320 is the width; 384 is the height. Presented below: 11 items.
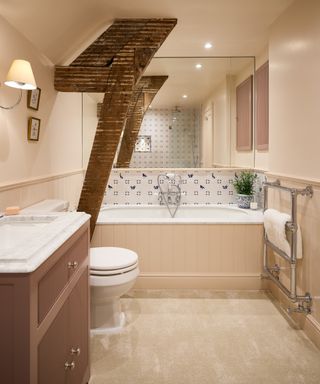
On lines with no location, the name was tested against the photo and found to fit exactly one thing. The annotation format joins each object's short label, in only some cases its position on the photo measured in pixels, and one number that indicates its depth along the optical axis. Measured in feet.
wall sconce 6.08
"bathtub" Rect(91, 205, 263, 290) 10.05
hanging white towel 7.88
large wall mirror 12.72
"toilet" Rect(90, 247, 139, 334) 7.07
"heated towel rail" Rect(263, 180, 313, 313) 7.38
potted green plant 12.04
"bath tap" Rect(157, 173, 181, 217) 12.75
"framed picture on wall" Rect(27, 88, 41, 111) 7.86
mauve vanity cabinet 3.14
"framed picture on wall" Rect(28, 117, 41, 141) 7.91
